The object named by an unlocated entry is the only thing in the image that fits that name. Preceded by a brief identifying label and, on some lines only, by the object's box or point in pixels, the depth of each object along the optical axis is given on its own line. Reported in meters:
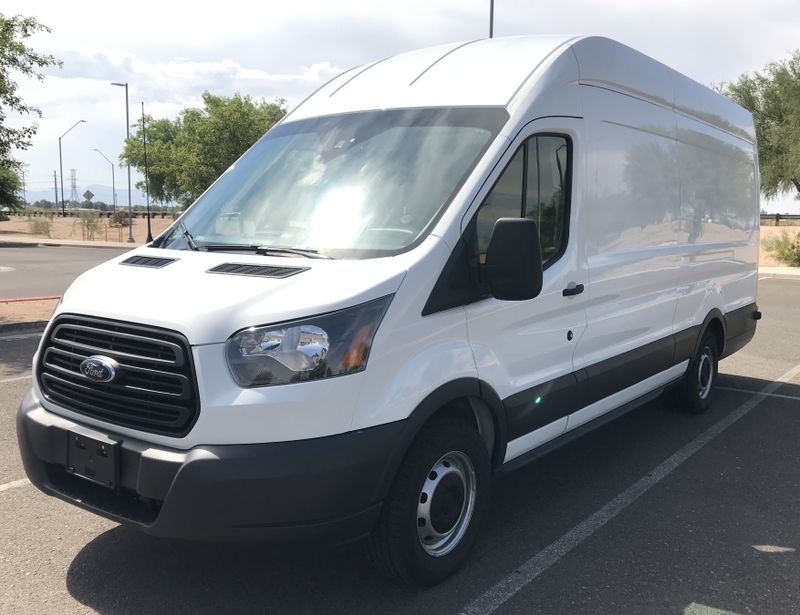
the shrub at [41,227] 46.41
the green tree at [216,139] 41.00
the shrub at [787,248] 24.59
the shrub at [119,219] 56.19
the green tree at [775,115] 28.59
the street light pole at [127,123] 40.58
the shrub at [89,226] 42.78
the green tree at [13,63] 9.71
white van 2.69
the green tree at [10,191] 32.88
